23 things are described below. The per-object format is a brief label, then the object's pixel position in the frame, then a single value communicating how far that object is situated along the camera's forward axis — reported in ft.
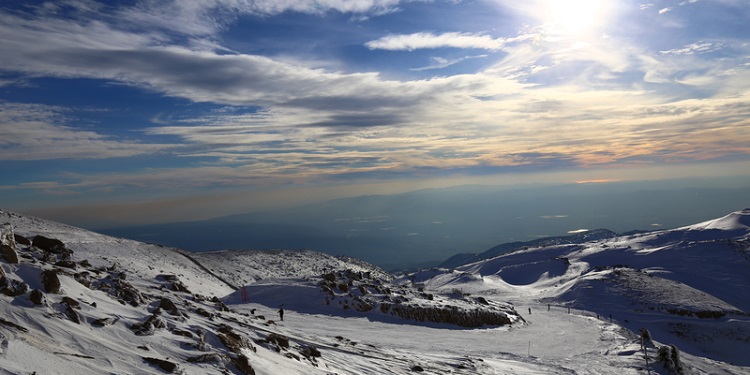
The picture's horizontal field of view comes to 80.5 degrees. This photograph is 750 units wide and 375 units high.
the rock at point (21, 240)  63.16
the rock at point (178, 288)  82.83
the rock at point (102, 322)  35.88
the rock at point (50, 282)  38.17
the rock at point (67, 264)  56.59
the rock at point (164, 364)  30.96
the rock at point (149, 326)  37.32
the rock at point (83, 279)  49.33
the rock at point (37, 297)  34.63
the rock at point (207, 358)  34.63
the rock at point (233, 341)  39.79
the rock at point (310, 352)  47.45
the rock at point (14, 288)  34.30
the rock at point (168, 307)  48.29
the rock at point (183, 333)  40.04
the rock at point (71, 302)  36.52
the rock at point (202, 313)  55.01
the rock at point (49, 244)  71.51
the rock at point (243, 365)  35.37
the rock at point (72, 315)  34.67
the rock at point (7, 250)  41.93
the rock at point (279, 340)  48.49
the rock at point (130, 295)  48.88
